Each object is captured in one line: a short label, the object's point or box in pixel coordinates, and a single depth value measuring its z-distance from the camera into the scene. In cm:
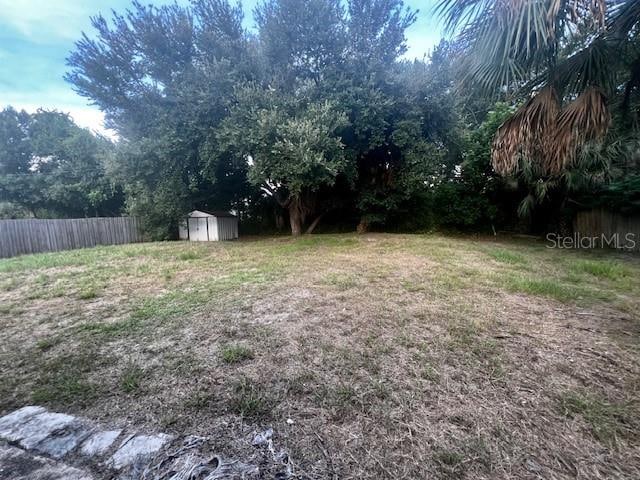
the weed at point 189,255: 599
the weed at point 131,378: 163
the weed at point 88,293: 335
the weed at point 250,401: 142
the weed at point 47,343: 214
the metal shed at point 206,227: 1030
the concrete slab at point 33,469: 105
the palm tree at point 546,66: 256
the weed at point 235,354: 191
